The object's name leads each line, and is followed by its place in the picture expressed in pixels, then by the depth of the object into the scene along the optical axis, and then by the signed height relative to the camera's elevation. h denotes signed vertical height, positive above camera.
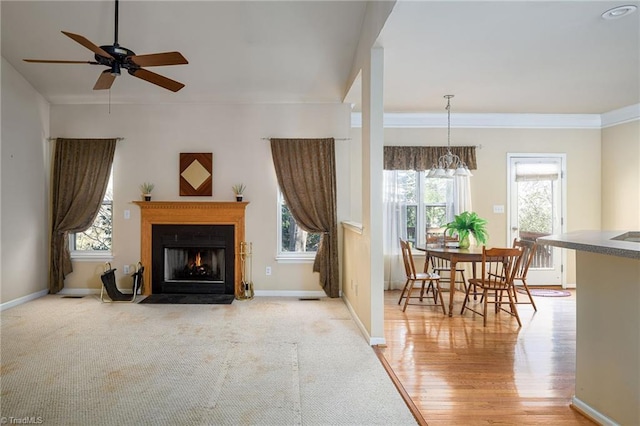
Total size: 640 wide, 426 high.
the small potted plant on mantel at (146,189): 5.25 +0.29
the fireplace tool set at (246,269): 5.25 -0.83
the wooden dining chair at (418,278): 4.53 -0.83
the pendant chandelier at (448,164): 4.78 +0.68
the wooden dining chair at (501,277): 4.09 -0.78
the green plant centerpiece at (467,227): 4.67 -0.22
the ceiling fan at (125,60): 2.78 +1.17
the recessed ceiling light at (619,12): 3.05 +1.63
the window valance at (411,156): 5.77 +0.82
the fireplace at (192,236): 5.23 -0.36
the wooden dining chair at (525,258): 4.51 -0.61
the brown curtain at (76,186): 5.26 +0.33
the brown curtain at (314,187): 5.23 +0.32
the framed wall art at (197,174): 5.29 +0.50
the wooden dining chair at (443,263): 5.18 -0.80
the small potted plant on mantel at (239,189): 5.29 +0.29
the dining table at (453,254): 4.35 -0.52
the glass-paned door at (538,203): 5.93 +0.11
